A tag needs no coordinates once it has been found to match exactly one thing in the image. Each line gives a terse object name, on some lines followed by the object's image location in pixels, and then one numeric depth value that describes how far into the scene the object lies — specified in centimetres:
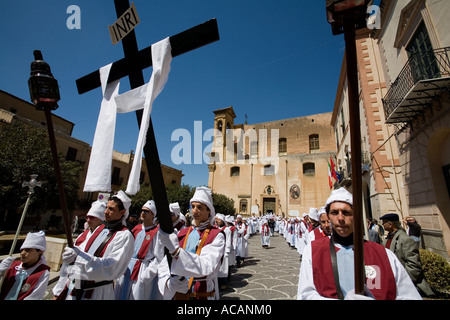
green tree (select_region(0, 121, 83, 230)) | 1499
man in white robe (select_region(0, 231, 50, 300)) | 294
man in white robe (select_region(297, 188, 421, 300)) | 172
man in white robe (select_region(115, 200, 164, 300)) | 344
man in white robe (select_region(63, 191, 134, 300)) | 220
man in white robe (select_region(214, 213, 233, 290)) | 606
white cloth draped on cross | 168
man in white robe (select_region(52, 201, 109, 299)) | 281
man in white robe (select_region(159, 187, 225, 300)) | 178
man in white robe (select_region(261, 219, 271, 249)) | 1410
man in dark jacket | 380
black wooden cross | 153
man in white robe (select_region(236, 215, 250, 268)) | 988
